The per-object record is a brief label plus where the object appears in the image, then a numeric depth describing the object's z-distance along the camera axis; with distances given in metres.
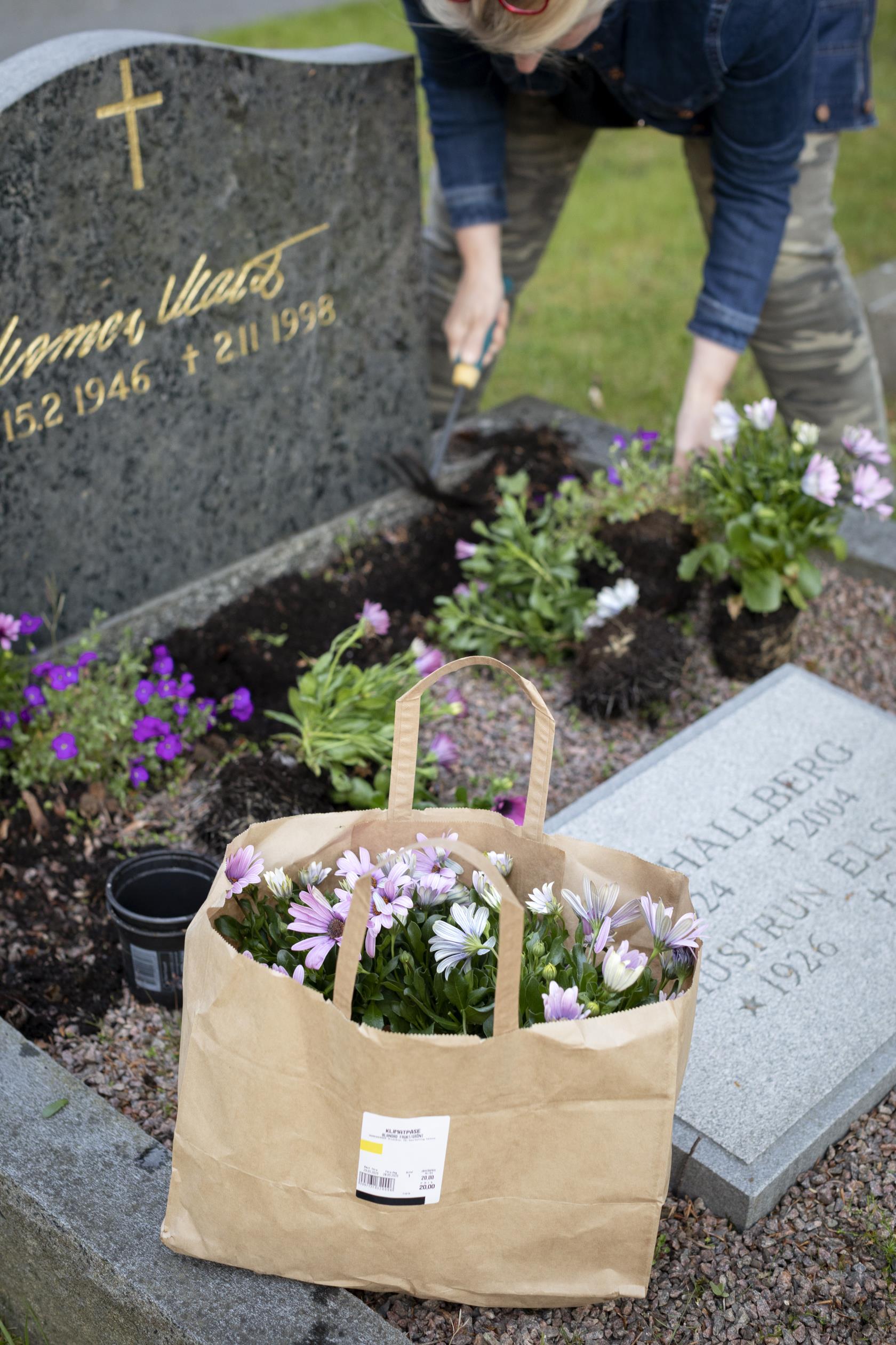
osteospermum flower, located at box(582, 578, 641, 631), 2.79
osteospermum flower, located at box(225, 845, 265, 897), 1.53
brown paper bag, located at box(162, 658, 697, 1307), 1.28
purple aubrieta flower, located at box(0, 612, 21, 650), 2.45
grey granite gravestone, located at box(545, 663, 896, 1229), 1.67
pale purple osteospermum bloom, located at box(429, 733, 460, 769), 2.36
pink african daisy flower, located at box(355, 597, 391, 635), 2.59
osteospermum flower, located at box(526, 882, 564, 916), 1.53
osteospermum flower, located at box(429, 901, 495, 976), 1.47
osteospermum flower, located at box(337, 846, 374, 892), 1.49
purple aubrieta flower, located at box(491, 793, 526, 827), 2.16
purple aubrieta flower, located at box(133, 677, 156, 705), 2.44
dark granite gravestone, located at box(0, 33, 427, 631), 2.40
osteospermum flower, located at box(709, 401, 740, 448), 2.71
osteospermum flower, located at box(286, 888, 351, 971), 1.47
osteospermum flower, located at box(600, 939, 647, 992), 1.43
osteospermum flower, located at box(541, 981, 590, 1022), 1.39
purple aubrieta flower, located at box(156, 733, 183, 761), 2.40
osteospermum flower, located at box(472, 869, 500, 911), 1.50
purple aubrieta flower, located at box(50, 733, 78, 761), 2.33
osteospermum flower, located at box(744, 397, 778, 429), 2.65
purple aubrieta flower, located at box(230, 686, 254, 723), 2.54
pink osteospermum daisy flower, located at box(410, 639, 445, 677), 2.46
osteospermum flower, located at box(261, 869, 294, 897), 1.54
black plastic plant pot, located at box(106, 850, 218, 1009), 1.94
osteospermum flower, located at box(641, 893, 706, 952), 1.46
